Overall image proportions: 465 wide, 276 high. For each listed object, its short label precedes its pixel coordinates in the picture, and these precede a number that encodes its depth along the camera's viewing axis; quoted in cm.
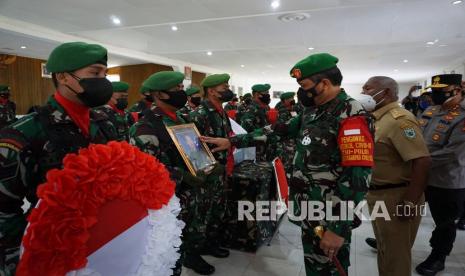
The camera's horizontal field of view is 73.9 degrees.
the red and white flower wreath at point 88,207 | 80
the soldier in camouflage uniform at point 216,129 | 272
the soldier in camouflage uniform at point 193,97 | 624
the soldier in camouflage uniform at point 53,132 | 98
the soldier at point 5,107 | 638
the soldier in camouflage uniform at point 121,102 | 452
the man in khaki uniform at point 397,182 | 198
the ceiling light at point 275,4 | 532
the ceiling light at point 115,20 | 631
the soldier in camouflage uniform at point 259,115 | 454
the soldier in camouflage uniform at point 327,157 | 154
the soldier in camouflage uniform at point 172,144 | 195
